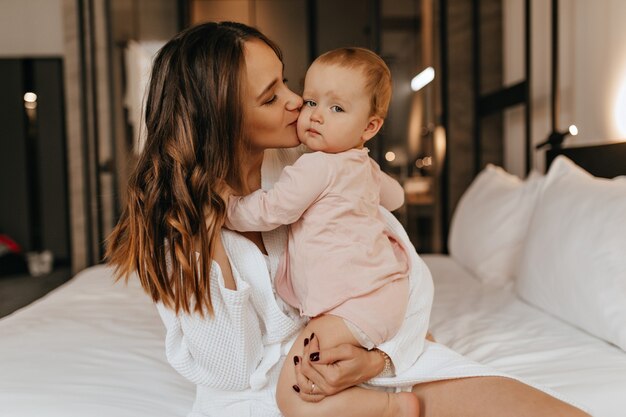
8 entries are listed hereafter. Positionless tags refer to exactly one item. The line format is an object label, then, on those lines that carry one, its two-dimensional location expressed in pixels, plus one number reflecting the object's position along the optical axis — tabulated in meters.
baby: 1.03
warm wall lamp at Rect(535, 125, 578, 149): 2.27
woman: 1.03
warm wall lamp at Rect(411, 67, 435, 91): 3.97
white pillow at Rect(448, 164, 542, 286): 2.14
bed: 1.13
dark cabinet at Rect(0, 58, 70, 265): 4.68
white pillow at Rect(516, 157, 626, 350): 1.36
